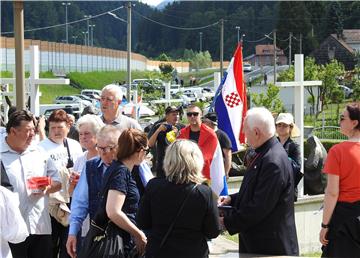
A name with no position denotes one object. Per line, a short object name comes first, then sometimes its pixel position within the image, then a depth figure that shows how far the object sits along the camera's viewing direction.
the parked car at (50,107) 39.43
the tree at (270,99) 30.27
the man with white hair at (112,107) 6.84
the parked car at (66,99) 53.92
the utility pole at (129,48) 28.36
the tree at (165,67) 77.33
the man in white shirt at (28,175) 5.75
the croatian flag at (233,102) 12.38
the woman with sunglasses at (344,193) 5.42
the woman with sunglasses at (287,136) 7.62
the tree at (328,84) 44.03
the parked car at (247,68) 101.40
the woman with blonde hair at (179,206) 4.50
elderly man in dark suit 4.84
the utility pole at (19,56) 8.68
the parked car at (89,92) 62.85
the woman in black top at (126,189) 4.76
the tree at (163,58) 105.12
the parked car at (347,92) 55.03
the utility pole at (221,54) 43.24
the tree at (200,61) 118.50
